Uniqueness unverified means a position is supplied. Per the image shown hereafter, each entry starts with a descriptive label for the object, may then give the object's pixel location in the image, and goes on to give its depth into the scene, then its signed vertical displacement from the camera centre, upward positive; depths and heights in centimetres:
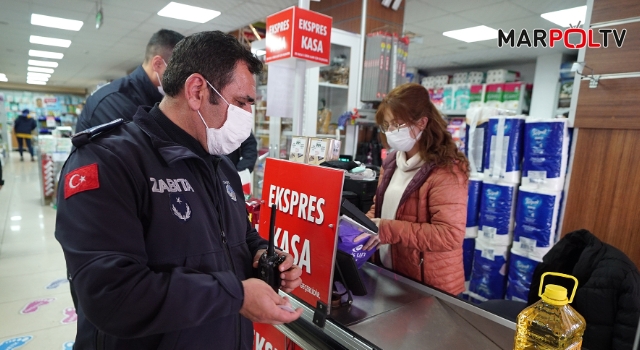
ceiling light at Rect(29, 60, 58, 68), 1270 +173
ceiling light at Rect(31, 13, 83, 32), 703 +182
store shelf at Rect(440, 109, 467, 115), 820 +62
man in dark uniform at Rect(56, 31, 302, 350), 74 -24
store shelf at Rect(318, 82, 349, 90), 405 +52
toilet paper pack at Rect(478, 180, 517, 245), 308 -60
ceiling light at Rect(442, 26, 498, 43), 646 +198
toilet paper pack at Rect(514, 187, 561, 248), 280 -57
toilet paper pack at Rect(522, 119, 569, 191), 271 -6
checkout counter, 119 -67
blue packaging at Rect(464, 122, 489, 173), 328 -7
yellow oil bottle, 83 -45
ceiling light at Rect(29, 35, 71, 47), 878 +178
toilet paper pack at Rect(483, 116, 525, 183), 296 -5
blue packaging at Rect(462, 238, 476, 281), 344 -108
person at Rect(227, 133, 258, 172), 338 -29
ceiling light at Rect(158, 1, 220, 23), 614 +192
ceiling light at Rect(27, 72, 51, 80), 1621 +165
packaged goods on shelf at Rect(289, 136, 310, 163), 191 -11
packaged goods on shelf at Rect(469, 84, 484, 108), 805 +103
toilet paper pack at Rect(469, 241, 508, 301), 320 -119
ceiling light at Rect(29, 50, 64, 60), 1073 +176
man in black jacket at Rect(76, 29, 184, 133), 205 +15
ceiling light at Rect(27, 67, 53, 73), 1429 +169
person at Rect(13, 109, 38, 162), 1394 -69
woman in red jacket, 158 -27
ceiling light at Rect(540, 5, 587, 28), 520 +196
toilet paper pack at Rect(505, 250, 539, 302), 298 -111
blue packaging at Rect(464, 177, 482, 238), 331 -62
